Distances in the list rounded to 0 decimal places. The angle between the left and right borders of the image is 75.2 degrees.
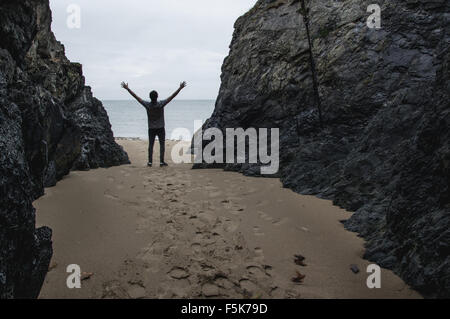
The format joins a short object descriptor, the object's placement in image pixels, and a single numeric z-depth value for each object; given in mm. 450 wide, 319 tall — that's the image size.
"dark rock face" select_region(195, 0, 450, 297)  2510
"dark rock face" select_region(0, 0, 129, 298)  2076
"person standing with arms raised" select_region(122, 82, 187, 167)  8367
